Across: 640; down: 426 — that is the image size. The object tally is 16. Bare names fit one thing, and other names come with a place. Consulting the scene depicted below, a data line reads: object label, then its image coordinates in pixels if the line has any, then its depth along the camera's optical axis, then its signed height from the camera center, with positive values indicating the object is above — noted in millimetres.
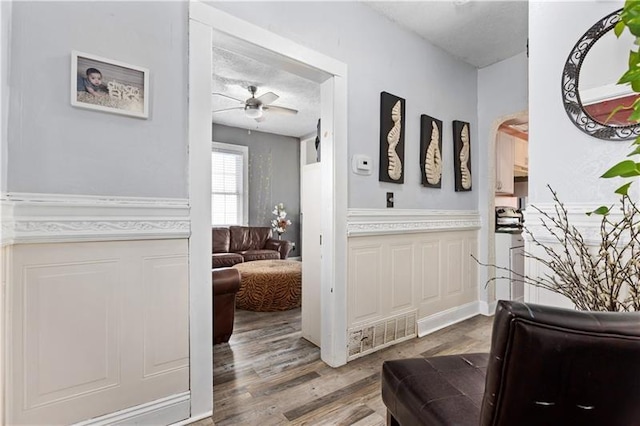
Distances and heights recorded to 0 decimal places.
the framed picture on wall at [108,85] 1367 +621
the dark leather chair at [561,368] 566 -294
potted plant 738 -179
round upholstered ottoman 3463 -868
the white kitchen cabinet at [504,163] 3777 +681
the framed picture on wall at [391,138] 2568 +673
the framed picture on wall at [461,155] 3250 +659
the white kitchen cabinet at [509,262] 3406 -532
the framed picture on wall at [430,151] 2910 +640
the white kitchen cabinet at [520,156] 4297 +875
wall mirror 1347 +630
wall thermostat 2395 +413
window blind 5840 +560
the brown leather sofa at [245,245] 5020 -555
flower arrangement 6254 -103
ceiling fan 3723 +1445
